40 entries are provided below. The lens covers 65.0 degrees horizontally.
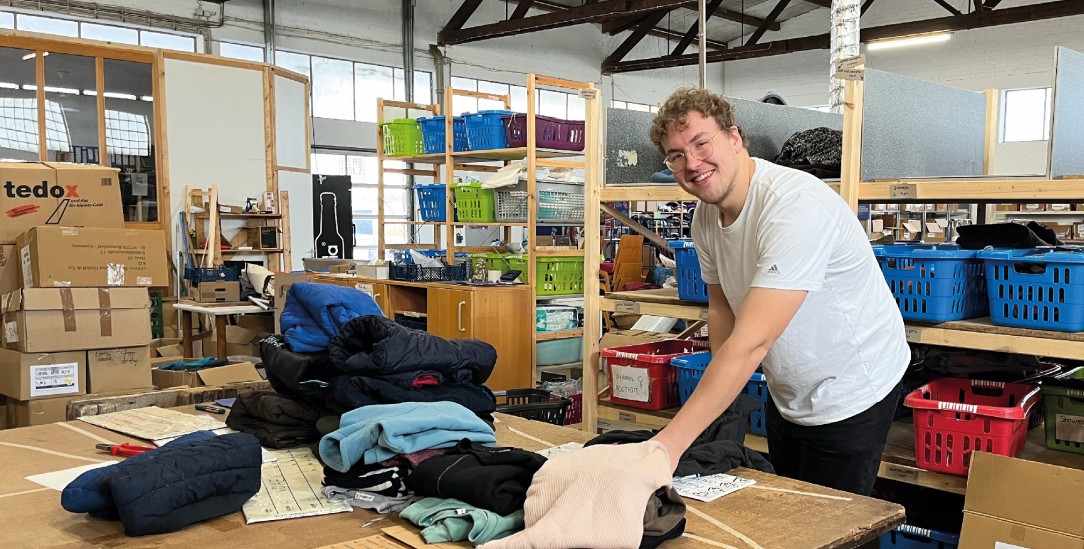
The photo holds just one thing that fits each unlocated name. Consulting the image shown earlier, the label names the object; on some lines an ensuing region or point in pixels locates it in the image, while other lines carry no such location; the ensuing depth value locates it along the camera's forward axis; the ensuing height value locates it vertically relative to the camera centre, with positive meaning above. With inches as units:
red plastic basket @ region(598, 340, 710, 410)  140.2 -26.6
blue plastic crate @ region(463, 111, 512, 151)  250.8 +27.1
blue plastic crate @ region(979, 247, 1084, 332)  99.5 -8.1
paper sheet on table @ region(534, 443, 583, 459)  75.6 -20.7
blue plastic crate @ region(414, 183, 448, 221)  283.7 +6.4
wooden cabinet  229.5 -27.5
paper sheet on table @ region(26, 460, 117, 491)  68.9 -21.5
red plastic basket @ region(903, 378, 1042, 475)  103.2 -25.9
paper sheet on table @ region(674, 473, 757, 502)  64.1 -20.7
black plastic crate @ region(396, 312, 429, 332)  255.8 -30.9
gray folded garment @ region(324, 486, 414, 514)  62.6 -20.9
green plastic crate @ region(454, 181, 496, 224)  262.7 +5.3
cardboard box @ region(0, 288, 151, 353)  164.2 -19.7
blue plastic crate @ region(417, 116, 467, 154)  271.7 +28.4
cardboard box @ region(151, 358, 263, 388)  163.8 -30.3
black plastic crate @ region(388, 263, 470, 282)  249.0 -15.6
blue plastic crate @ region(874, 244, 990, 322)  107.8 -7.6
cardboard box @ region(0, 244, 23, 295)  179.0 -10.5
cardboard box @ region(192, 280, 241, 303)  282.7 -24.1
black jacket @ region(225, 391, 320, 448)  79.0 -19.1
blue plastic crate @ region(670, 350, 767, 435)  127.5 -24.8
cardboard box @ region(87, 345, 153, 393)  172.7 -30.7
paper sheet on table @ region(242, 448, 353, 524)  61.9 -21.2
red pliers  77.8 -21.2
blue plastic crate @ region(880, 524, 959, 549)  108.7 -41.5
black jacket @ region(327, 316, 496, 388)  73.7 -11.9
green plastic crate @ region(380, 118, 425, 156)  294.5 +28.9
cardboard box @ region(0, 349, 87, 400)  164.7 -30.4
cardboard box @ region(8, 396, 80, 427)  164.6 -37.6
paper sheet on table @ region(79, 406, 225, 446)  84.8 -21.2
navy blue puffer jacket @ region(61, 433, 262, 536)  56.4 -18.2
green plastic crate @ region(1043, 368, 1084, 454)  110.7 -25.6
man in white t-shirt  63.8 -7.4
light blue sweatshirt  63.4 -16.2
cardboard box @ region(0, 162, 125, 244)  184.5 +5.4
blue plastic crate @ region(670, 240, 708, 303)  133.3 -8.5
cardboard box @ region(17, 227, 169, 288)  168.2 -7.6
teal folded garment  53.9 -19.7
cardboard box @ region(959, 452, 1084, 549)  90.6 -31.4
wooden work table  56.4 -21.3
